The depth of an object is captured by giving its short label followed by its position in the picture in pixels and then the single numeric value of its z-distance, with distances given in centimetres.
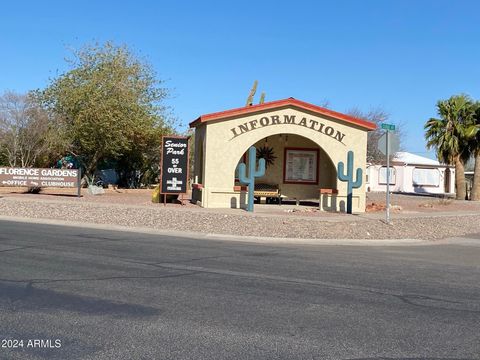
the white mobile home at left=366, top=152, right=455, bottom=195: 5362
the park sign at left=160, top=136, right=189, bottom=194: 2183
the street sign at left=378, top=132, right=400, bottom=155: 1775
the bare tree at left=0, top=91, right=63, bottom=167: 3216
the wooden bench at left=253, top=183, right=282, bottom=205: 2311
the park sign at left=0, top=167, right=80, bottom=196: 2575
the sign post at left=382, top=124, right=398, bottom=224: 1741
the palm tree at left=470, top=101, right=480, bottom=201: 3609
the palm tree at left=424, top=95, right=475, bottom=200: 3722
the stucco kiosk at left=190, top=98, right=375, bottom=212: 2142
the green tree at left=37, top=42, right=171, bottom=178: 3073
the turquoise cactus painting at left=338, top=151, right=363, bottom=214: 2030
